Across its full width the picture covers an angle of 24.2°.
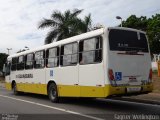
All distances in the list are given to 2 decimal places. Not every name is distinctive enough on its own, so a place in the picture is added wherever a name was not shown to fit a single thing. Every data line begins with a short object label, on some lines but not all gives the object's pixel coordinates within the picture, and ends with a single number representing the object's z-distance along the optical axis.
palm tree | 38.75
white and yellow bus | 13.89
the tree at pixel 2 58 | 74.76
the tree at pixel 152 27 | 48.28
